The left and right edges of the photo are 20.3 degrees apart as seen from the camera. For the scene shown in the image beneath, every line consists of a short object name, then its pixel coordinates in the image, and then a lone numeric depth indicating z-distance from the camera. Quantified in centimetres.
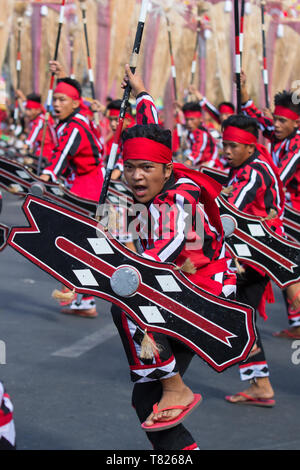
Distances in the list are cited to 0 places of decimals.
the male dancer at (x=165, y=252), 314
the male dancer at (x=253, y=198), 490
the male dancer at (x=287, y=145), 643
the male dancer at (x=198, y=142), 1333
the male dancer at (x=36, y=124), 1341
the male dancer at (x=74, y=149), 711
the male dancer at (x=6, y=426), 253
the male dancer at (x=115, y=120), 922
